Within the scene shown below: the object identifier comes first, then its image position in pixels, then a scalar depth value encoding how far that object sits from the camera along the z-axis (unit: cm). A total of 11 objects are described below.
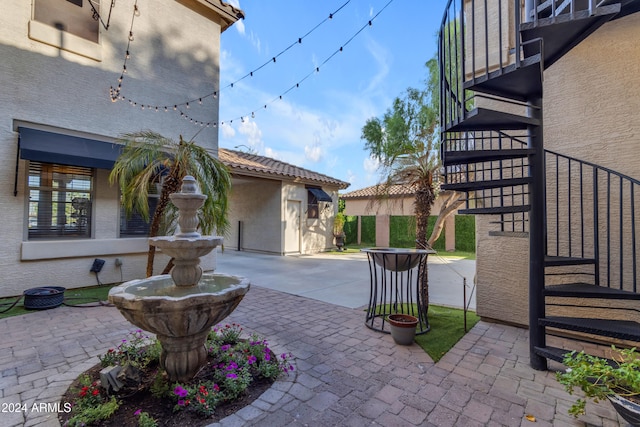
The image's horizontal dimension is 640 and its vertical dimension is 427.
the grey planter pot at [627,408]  180
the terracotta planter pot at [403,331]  356
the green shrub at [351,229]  1712
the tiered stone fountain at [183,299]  221
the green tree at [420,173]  453
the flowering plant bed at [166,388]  218
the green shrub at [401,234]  1459
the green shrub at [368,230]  1653
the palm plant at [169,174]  507
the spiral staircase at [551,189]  279
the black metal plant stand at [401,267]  383
